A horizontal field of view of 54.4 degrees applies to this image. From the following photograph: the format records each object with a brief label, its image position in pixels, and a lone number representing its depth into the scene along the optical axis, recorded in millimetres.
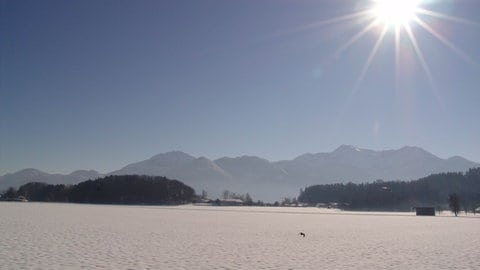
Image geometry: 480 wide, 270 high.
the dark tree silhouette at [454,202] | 113225
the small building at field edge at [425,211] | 111312
